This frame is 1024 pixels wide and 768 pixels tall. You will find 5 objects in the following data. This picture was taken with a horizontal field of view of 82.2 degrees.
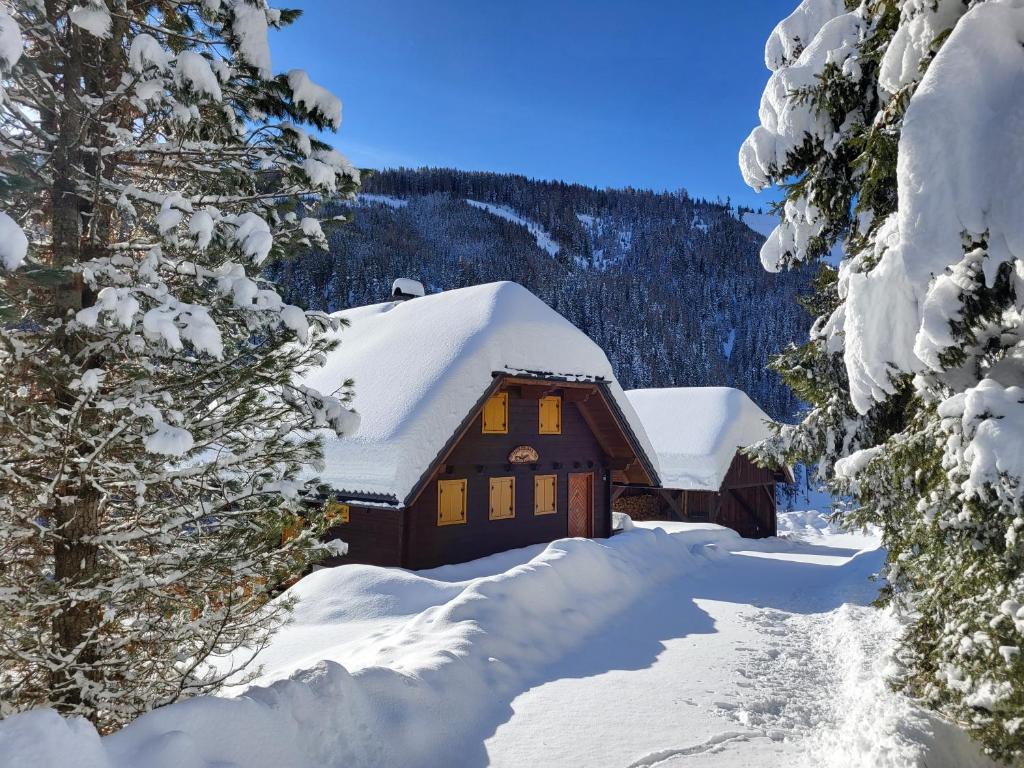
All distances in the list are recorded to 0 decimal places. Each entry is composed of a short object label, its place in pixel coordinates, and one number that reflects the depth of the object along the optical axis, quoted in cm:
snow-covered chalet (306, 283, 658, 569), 1320
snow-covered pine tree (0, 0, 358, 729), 393
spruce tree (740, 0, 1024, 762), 322
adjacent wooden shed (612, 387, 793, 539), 2711
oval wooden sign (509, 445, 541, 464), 1599
